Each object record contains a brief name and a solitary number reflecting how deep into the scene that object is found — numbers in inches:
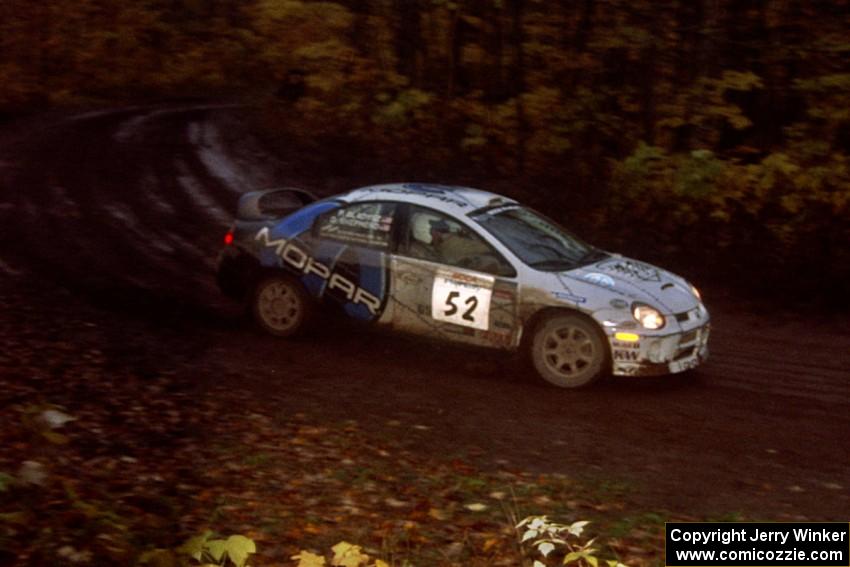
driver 449.1
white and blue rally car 429.1
